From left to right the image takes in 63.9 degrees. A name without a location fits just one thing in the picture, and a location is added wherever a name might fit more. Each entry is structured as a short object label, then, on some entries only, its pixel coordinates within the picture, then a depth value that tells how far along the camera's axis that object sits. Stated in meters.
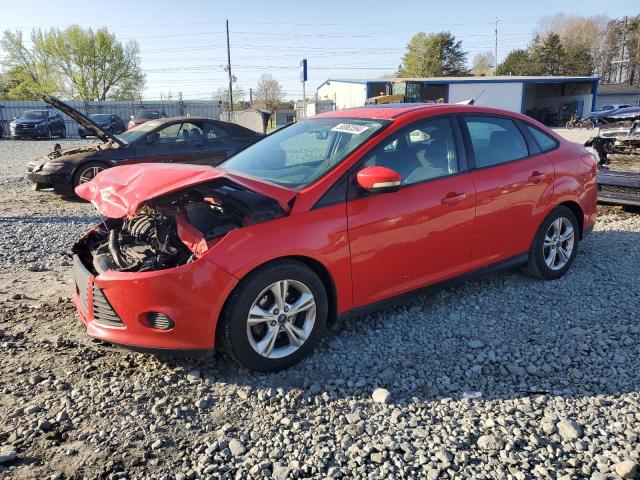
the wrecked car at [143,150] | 9.34
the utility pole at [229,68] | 48.61
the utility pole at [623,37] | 77.09
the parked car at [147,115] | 30.91
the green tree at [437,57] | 72.12
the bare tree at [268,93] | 70.97
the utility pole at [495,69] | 72.90
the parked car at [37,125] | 28.91
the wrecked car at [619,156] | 7.27
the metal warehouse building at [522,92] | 45.66
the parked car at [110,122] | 30.56
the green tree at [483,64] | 82.38
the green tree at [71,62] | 65.69
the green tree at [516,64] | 67.61
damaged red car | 3.08
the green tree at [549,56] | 65.56
